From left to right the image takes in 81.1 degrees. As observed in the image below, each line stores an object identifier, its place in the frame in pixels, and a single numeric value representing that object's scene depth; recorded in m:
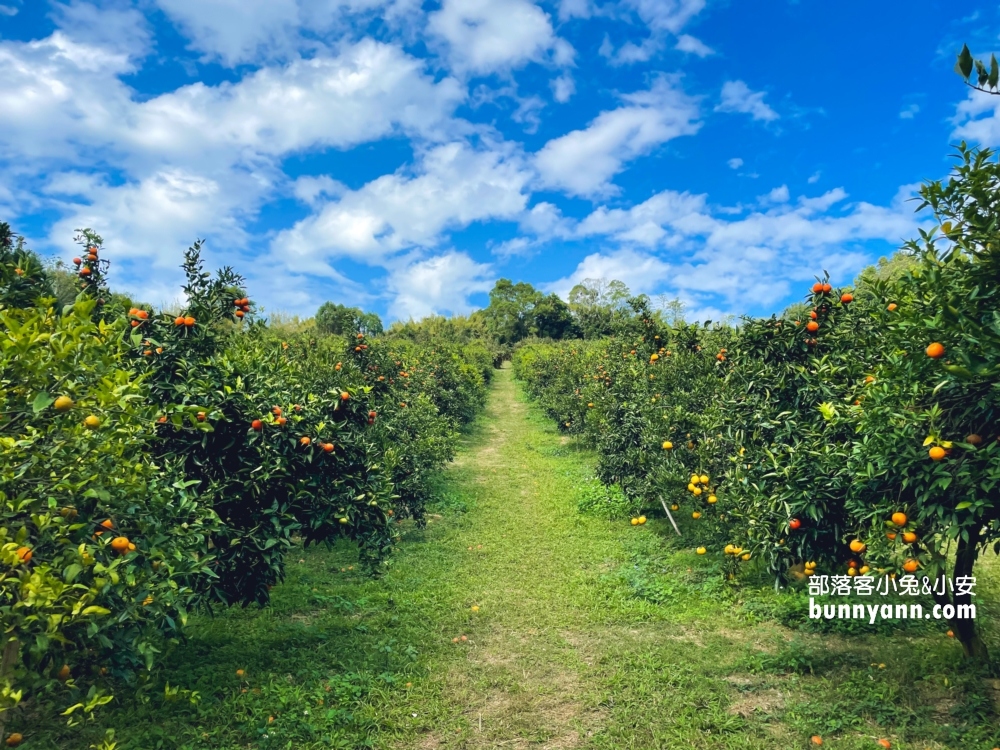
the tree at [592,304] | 53.56
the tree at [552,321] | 55.31
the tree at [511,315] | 56.81
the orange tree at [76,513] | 2.39
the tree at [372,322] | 41.47
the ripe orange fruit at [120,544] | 2.72
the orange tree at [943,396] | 2.89
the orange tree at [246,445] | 4.14
